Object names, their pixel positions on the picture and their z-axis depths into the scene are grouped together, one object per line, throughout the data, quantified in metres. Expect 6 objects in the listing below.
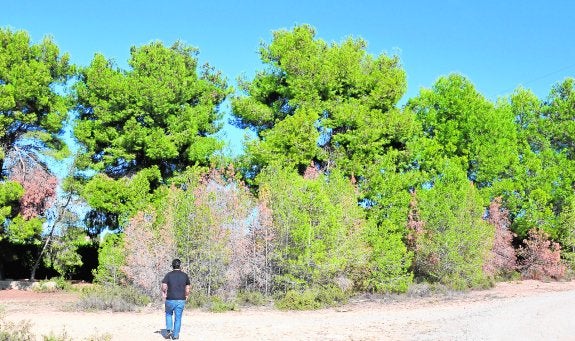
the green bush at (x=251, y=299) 20.70
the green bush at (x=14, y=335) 9.60
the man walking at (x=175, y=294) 12.45
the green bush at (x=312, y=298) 20.00
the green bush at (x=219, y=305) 19.16
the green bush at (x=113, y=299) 19.08
